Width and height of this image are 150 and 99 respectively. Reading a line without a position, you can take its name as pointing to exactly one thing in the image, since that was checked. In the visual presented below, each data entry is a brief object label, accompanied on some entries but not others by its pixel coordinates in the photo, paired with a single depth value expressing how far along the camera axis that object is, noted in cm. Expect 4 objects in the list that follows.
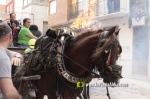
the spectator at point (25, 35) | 576
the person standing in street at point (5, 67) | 205
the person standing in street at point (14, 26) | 654
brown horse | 319
